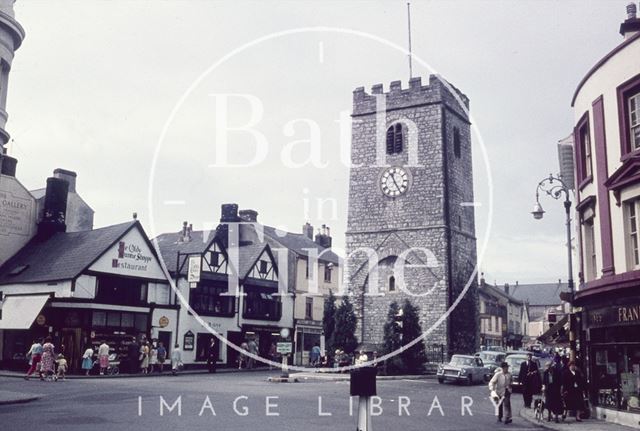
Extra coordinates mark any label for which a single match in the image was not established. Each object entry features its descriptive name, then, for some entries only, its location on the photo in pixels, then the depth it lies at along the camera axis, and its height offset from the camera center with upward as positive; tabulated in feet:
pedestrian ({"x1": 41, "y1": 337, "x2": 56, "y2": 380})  81.50 -3.07
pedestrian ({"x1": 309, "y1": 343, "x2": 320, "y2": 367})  138.41 -4.07
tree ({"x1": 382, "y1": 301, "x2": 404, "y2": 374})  115.85 -0.82
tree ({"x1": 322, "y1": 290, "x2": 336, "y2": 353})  132.46 +3.68
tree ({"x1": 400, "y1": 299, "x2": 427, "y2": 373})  118.21 -0.42
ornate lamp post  63.41 +12.52
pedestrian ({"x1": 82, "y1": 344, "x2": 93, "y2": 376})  94.30 -3.64
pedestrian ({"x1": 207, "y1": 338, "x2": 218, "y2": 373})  111.34 -3.84
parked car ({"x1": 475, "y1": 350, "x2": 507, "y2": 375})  108.03 -3.13
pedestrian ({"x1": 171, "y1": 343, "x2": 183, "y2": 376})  103.86 -3.78
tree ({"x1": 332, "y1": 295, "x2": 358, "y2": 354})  130.72 +1.35
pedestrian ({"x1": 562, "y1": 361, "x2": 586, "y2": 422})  54.34 -4.12
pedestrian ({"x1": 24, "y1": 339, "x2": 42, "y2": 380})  86.05 -2.90
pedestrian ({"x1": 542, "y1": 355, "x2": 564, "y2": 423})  52.75 -4.18
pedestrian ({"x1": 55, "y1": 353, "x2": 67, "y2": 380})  84.43 -4.17
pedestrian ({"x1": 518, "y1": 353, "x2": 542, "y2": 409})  64.95 -3.97
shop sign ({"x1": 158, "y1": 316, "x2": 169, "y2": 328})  116.78 +2.39
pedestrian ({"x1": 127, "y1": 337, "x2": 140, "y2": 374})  103.56 -3.41
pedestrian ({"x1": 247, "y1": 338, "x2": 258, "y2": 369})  128.98 -3.08
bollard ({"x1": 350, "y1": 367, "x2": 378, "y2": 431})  32.86 -2.50
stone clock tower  132.36 +25.91
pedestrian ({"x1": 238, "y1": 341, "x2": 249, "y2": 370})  127.85 -3.77
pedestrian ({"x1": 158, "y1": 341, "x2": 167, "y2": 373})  108.06 -3.25
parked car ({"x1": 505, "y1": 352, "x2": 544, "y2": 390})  89.92 -3.38
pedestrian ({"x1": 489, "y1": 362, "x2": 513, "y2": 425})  51.88 -4.09
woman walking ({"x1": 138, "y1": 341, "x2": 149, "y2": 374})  103.45 -3.39
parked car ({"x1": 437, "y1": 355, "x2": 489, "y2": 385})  95.71 -4.54
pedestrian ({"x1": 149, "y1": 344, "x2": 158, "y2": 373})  107.04 -3.56
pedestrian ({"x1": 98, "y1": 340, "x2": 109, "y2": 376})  95.61 -3.04
